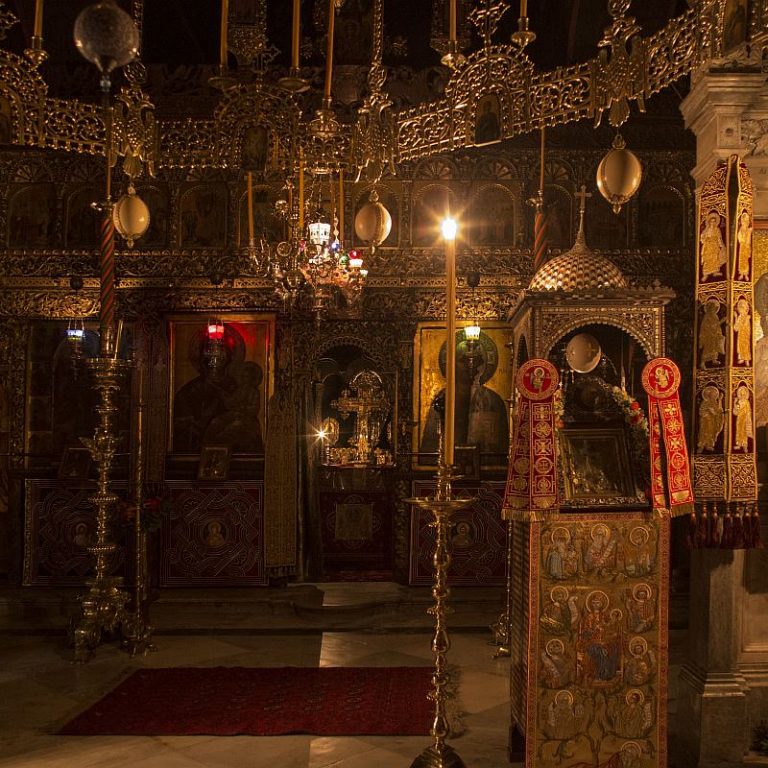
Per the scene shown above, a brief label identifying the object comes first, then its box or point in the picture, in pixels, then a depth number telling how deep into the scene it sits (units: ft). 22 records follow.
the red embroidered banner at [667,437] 12.13
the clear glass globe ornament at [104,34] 6.23
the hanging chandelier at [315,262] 19.30
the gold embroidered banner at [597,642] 11.87
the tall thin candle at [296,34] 9.67
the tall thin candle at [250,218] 16.17
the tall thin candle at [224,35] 9.52
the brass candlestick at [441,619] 10.03
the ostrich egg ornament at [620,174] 11.32
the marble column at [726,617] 13.29
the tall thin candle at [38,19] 9.98
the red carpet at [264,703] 15.11
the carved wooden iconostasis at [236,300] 26.14
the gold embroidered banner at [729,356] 13.23
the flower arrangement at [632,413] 12.60
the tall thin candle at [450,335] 9.45
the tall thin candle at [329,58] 9.77
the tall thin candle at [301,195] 13.32
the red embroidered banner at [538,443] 11.67
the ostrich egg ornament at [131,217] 14.34
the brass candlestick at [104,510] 20.16
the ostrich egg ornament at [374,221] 13.78
